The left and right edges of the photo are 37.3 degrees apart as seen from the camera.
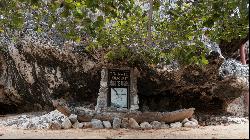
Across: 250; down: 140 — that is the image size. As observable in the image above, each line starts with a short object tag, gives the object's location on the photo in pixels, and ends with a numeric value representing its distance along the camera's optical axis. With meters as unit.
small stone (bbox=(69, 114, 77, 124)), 10.12
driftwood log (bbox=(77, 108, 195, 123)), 10.32
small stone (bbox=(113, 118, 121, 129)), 10.09
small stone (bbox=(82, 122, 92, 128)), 10.03
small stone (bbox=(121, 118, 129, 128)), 10.16
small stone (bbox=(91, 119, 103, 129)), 9.98
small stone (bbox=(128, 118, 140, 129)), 10.13
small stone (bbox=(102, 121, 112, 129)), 10.07
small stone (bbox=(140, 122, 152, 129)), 10.20
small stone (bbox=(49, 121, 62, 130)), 9.87
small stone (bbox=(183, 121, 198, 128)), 10.80
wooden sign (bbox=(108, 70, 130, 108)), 11.48
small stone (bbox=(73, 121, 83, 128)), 9.97
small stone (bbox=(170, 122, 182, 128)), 10.55
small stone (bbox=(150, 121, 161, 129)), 10.31
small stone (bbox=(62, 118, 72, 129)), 9.91
